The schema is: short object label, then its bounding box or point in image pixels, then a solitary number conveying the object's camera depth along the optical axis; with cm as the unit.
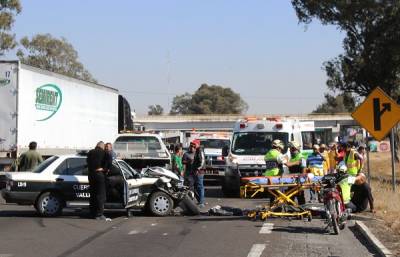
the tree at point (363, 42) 4578
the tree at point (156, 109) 18450
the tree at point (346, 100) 5147
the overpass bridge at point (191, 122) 9444
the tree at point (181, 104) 17488
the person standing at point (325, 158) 2055
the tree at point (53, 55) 9100
